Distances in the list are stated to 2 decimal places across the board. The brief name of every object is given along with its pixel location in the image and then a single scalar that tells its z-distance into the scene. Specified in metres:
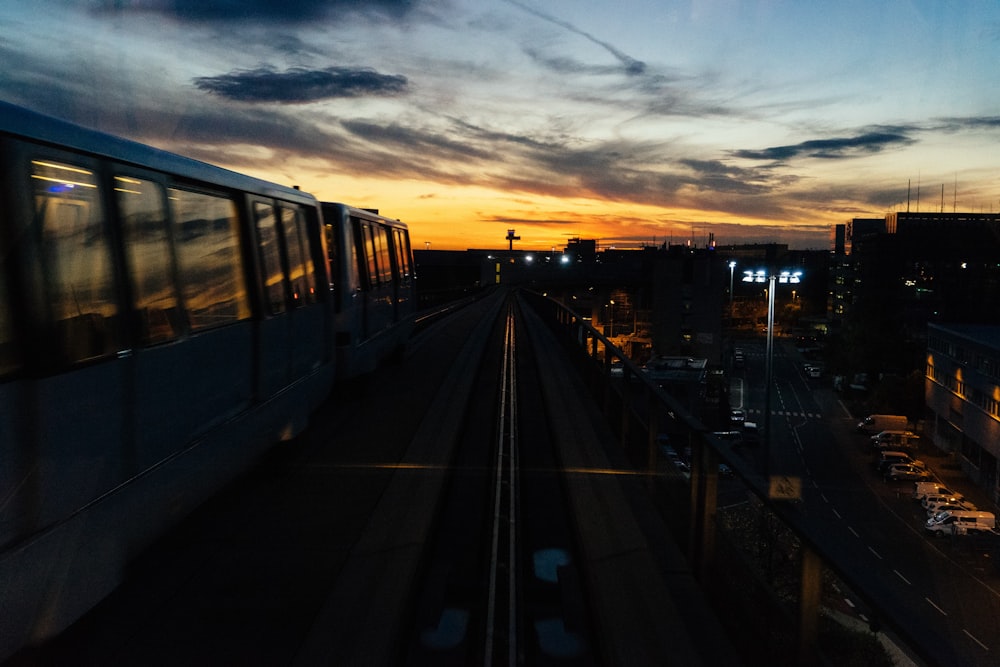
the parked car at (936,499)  32.84
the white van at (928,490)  34.03
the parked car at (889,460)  39.28
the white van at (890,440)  45.72
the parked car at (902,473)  38.00
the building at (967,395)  39.38
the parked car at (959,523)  29.23
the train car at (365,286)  11.07
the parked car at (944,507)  31.21
